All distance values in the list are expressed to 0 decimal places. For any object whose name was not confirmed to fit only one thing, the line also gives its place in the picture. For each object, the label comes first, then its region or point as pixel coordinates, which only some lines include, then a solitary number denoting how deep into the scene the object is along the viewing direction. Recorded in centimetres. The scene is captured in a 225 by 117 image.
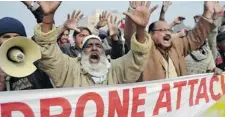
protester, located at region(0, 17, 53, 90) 289
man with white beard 307
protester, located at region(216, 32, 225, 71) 503
